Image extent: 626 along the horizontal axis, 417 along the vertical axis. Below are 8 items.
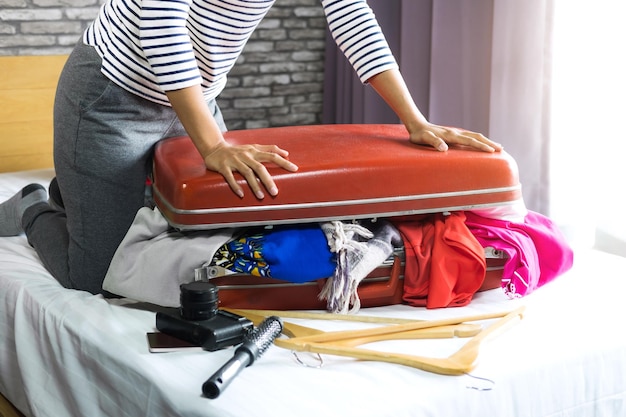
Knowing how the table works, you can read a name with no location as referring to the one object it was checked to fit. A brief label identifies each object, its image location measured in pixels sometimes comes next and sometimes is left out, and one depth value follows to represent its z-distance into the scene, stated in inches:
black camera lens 51.1
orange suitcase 55.1
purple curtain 103.5
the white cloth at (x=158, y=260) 56.1
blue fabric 55.2
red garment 57.7
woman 62.3
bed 45.3
